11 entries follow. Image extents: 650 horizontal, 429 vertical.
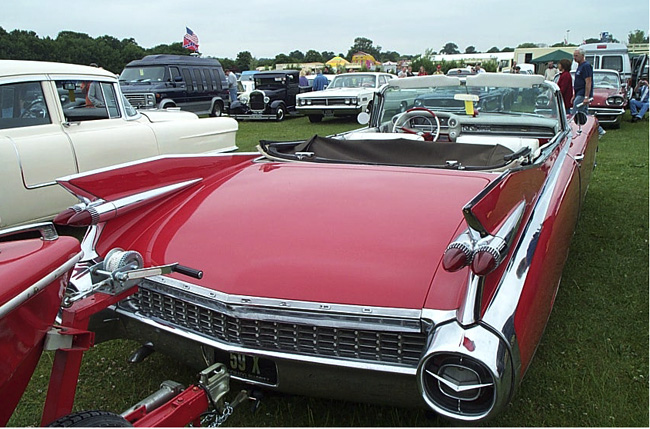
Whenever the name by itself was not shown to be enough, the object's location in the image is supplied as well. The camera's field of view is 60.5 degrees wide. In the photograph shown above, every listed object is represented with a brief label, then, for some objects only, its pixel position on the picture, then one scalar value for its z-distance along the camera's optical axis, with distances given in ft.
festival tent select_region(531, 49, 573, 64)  84.23
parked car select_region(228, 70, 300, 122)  49.93
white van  53.47
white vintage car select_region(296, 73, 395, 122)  45.52
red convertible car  5.95
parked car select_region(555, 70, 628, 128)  37.32
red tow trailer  4.82
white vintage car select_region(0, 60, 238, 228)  14.30
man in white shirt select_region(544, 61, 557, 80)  57.82
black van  45.44
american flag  68.13
